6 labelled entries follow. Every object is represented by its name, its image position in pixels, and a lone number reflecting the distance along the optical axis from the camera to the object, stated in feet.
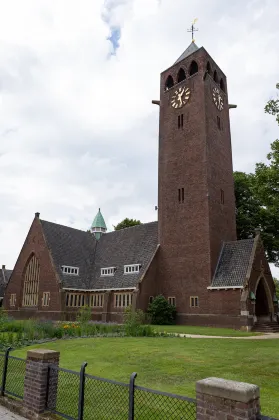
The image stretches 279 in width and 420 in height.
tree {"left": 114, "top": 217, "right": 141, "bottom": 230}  203.82
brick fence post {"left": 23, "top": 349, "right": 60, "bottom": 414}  26.48
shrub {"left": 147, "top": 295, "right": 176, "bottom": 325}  117.60
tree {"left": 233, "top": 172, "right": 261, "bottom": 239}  148.77
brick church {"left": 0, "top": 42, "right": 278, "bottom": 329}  115.44
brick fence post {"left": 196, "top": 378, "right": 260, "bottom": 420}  16.22
